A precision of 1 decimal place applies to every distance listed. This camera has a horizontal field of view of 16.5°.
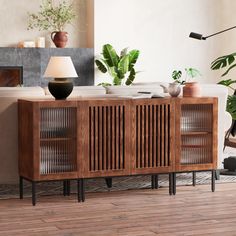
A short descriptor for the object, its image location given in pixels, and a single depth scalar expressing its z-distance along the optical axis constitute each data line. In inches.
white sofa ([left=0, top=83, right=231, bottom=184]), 270.2
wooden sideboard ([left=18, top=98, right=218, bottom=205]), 258.1
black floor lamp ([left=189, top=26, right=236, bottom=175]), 329.7
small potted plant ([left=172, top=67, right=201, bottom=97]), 282.1
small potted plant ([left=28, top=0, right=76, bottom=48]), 489.1
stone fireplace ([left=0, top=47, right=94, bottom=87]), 469.5
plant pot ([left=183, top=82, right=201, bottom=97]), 282.1
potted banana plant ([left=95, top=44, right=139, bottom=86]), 485.0
